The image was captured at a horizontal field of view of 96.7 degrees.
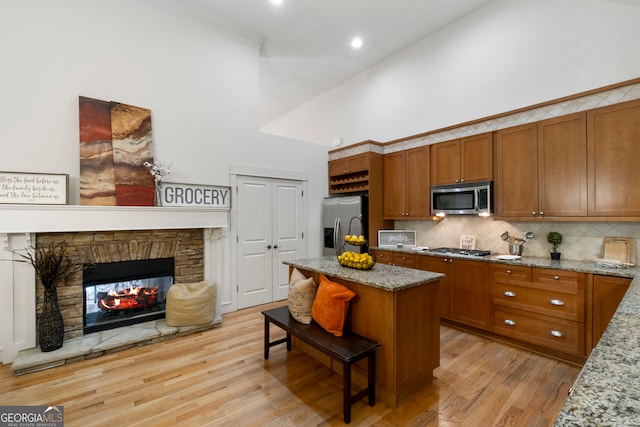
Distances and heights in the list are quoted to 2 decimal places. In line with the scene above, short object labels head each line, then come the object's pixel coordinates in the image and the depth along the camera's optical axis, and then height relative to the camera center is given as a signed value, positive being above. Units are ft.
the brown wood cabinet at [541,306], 8.77 -3.10
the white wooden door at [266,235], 14.33 -1.10
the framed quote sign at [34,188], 9.18 +0.94
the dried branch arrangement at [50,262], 9.28 -1.53
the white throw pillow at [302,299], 8.57 -2.57
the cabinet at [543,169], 9.66 +1.61
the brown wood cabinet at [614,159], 8.68 +1.67
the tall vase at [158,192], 11.62 +0.96
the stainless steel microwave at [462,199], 11.71 +0.62
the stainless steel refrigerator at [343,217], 15.28 -0.16
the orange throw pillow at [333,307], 7.64 -2.53
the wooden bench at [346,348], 6.47 -3.24
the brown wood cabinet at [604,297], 8.04 -2.47
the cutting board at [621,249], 9.14 -1.21
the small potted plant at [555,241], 10.30 -1.04
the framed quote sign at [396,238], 15.14 -1.30
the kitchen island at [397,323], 6.95 -2.85
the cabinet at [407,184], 14.08 +1.53
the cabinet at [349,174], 15.71 +2.37
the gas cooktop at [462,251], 11.71 -1.66
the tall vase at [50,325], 9.23 -3.57
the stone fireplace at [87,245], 9.12 -1.14
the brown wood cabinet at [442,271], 11.87 -2.45
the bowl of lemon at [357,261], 8.43 -1.42
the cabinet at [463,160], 11.86 +2.36
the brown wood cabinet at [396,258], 13.08 -2.15
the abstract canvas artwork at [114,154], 10.34 +2.36
